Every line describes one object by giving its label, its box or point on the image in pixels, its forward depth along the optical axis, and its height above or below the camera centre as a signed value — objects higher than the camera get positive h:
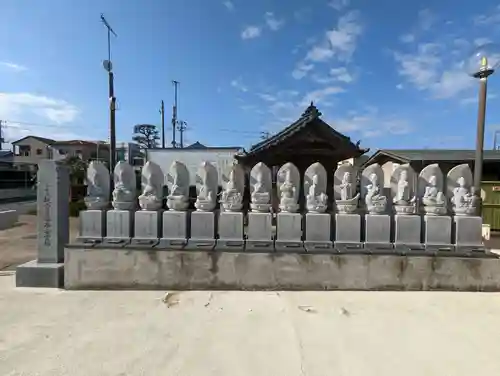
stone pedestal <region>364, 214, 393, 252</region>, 4.12 -0.69
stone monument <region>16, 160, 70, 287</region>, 4.20 -0.54
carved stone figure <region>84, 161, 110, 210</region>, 4.31 -0.13
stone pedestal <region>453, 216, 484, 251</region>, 4.08 -0.69
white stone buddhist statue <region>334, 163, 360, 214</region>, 4.17 -0.13
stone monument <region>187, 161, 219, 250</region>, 4.20 -0.45
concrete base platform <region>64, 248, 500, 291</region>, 3.96 -1.22
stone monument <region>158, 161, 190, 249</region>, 4.21 -0.48
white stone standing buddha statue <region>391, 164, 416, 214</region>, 4.16 -0.14
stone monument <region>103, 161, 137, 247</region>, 4.24 -0.49
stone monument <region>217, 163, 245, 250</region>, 4.20 -0.47
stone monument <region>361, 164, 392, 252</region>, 4.12 -0.54
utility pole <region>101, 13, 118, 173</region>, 14.33 +3.46
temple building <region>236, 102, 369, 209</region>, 8.39 +1.01
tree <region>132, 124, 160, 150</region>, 41.31 +6.42
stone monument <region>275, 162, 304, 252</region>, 4.17 -0.52
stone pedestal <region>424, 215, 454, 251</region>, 4.09 -0.69
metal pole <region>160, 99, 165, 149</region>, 26.99 +5.12
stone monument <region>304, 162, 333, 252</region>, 4.17 -0.54
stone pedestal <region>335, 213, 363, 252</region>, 4.14 -0.69
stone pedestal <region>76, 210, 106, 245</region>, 4.24 -0.69
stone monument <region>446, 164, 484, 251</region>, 4.09 -0.49
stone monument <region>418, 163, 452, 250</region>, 4.10 -0.49
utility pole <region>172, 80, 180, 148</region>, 31.53 +6.53
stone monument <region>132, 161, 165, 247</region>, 4.23 -0.47
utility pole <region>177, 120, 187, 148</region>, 36.31 +6.12
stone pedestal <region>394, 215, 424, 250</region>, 4.11 -0.68
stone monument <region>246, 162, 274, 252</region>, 4.20 -0.53
